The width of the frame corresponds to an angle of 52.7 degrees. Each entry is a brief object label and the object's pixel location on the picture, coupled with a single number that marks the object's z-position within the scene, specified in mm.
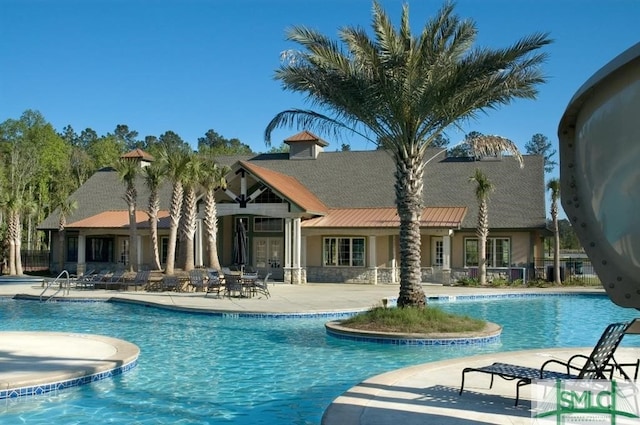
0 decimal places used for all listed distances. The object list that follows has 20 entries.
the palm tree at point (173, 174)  27516
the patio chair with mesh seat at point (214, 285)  23625
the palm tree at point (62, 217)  37125
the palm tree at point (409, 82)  15109
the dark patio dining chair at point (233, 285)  23292
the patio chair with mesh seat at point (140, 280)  26578
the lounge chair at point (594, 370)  7566
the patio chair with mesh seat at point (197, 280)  25406
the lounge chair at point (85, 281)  27147
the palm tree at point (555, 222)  30516
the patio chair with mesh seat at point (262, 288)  23378
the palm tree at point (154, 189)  28500
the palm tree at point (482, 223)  29688
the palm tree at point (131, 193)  29233
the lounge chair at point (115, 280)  26914
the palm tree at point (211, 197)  28938
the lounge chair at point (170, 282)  25594
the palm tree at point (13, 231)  35719
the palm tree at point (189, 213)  27734
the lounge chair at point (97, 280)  26922
